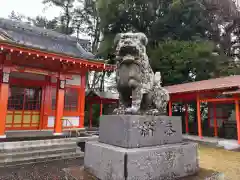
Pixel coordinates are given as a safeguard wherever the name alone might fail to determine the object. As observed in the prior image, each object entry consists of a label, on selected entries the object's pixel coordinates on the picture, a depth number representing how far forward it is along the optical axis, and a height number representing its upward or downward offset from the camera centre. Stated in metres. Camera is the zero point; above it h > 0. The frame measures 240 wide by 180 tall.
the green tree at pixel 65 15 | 21.04 +11.54
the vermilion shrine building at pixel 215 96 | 8.07 +0.73
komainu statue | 2.60 +0.44
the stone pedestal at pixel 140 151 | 2.10 -0.57
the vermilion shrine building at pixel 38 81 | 6.12 +1.14
